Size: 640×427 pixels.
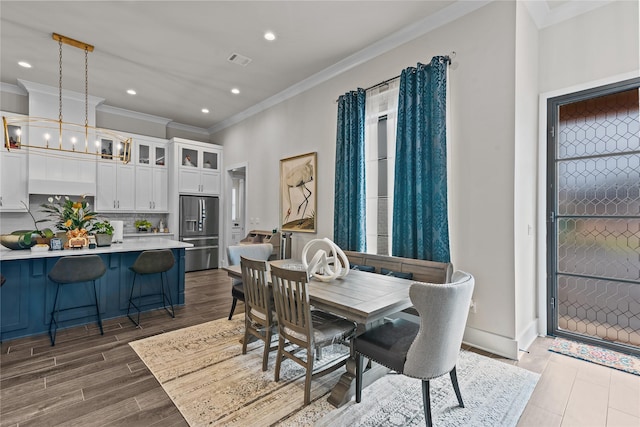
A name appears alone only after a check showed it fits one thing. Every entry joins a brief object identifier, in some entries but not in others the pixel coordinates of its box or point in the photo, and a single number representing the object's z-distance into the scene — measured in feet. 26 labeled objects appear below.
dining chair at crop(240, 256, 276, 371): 7.60
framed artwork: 14.69
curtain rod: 9.73
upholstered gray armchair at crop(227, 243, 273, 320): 11.01
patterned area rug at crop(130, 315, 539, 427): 6.03
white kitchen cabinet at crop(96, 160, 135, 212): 18.02
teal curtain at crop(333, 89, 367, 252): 12.21
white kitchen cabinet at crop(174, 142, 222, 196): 20.51
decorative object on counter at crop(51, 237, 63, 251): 10.53
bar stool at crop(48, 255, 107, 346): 9.59
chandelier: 15.42
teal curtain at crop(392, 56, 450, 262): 9.64
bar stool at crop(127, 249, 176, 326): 11.35
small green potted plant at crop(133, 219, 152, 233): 19.12
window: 11.43
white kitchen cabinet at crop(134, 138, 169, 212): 19.61
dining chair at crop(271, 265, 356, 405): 6.42
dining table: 6.19
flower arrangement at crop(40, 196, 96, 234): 11.16
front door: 8.80
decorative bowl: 10.26
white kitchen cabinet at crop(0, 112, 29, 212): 14.97
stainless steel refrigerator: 20.43
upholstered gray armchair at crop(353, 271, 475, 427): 5.20
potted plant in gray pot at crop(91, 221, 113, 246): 11.76
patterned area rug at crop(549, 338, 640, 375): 8.03
